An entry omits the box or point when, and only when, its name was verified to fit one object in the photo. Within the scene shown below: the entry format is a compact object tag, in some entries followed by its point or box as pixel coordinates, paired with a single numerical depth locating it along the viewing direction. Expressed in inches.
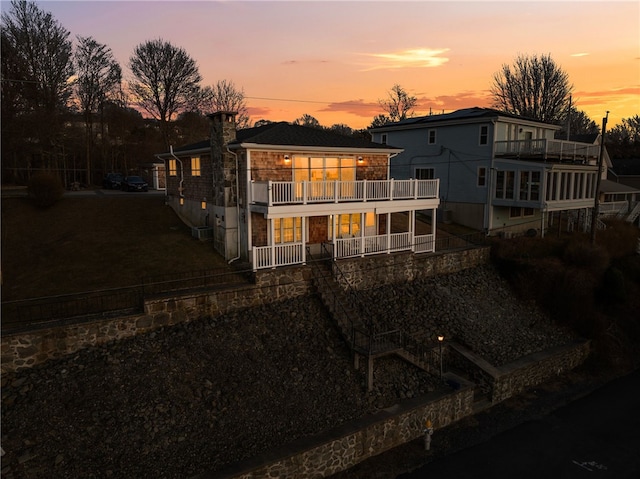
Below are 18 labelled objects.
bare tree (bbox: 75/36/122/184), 1407.5
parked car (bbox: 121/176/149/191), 1267.2
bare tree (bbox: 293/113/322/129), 3042.8
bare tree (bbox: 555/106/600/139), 2542.6
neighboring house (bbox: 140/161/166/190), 1456.7
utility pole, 856.3
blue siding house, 1023.6
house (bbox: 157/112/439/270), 707.4
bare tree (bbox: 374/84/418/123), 2142.0
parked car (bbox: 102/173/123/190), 1318.9
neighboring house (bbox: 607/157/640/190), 1698.1
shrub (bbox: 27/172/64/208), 912.3
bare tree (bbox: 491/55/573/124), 1829.5
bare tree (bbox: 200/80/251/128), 1883.2
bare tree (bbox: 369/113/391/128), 2303.8
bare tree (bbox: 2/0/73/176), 1224.8
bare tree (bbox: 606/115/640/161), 2234.3
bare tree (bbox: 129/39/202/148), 1550.2
